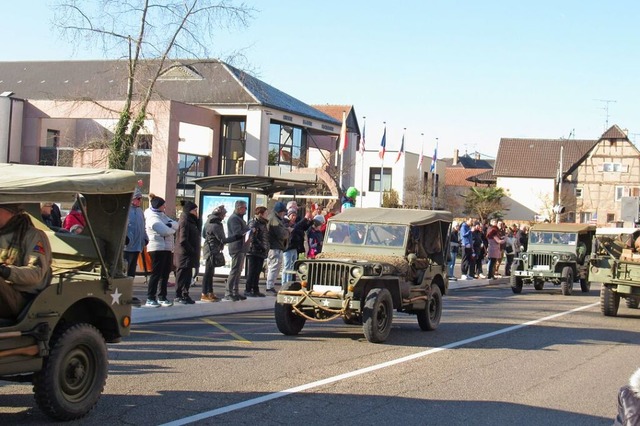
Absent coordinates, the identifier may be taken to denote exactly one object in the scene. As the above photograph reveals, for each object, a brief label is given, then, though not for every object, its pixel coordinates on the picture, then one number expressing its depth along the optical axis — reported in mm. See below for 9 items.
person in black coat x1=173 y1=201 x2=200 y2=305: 15258
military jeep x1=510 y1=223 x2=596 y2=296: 25109
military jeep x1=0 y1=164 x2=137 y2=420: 6781
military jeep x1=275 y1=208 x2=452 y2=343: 12586
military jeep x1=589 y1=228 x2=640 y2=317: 17953
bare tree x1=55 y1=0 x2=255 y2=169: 26420
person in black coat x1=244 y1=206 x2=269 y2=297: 17234
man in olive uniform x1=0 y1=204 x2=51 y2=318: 6805
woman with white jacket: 14828
